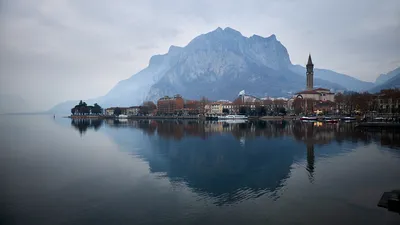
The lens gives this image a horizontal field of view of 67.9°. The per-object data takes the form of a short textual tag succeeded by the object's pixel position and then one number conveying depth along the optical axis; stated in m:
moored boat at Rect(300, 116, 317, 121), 69.11
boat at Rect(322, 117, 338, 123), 60.89
